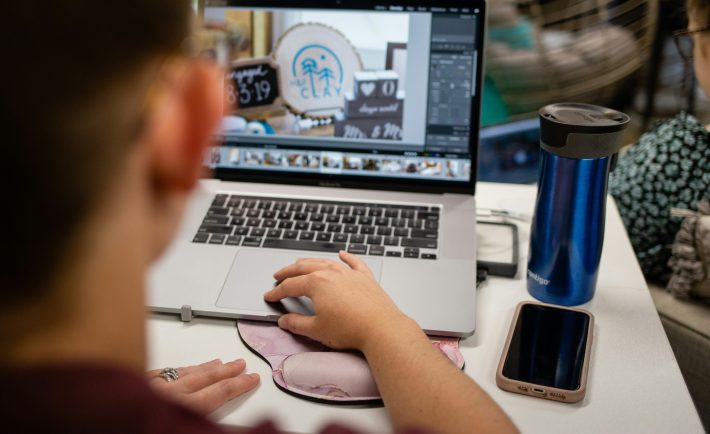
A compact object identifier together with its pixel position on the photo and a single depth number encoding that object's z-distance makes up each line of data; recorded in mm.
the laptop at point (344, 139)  1068
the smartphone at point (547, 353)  806
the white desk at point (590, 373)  772
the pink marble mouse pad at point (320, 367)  795
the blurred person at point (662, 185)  1357
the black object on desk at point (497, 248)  1061
